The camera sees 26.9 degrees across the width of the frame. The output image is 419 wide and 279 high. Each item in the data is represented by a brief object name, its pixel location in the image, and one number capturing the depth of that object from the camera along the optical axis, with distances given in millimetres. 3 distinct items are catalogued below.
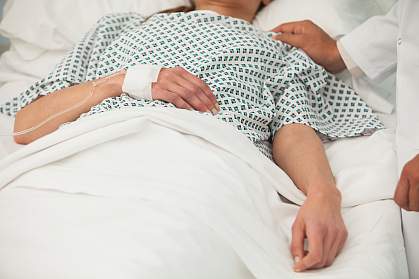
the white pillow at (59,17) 1739
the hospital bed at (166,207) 1098
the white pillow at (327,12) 1632
